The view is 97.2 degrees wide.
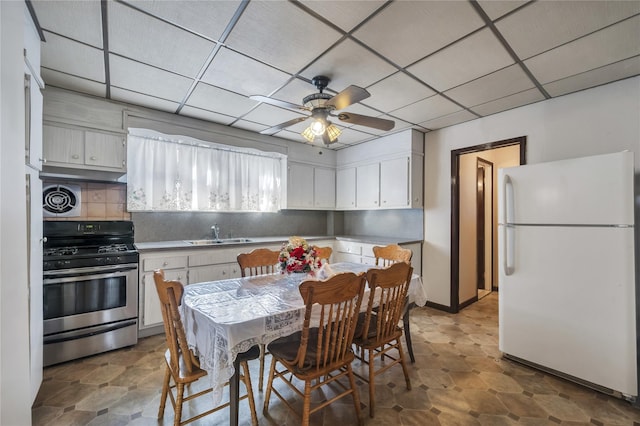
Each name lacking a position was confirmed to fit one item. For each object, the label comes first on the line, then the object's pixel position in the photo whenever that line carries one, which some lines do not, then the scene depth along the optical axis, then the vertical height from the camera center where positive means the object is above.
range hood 2.75 +0.42
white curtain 3.33 +0.53
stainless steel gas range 2.41 -0.71
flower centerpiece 2.20 -0.34
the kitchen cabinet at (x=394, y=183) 4.02 +0.45
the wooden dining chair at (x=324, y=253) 2.88 -0.40
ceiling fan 1.98 +0.80
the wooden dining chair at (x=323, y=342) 1.49 -0.74
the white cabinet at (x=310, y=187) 4.59 +0.46
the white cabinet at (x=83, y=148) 2.64 +0.66
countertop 3.04 -0.36
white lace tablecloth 1.40 -0.57
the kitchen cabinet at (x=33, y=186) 1.66 +0.18
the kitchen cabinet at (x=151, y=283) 2.90 -0.70
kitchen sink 3.41 -0.35
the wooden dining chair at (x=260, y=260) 2.54 -0.42
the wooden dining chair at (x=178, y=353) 1.44 -0.78
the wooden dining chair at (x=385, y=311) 1.80 -0.69
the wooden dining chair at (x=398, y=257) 2.49 -0.44
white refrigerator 1.96 -0.44
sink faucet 3.90 -0.23
